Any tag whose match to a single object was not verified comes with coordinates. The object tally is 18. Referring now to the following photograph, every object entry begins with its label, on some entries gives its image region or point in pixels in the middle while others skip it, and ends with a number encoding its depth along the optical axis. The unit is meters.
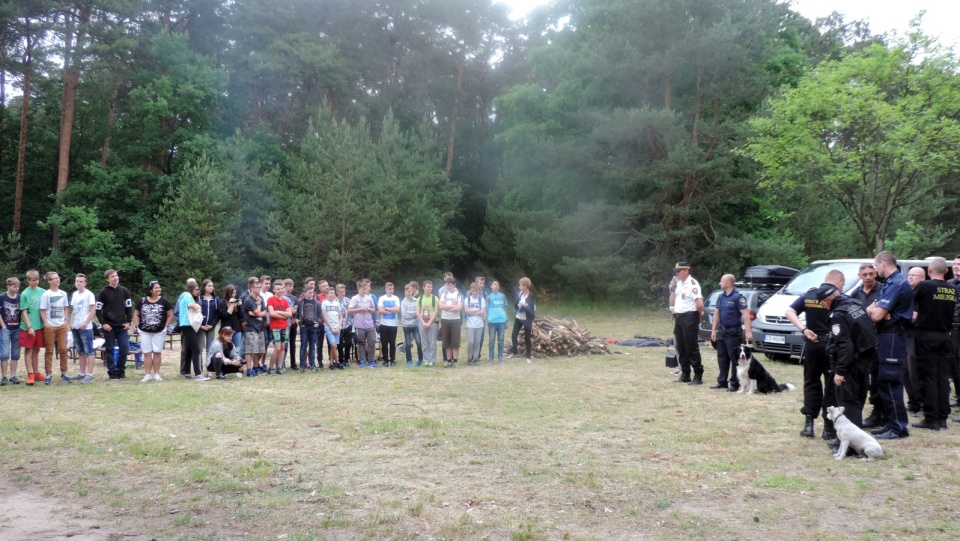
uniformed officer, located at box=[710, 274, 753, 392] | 9.74
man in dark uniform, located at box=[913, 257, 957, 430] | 7.12
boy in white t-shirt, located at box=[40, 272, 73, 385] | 10.62
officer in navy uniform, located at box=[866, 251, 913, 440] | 6.92
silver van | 12.64
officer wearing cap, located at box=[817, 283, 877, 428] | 6.26
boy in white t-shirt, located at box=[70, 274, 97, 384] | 10.93
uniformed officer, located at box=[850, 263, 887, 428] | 6.97
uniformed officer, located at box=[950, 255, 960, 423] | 7.86
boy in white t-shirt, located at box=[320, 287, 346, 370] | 12.85
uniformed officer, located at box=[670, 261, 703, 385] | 10.62
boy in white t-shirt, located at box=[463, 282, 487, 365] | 13.35
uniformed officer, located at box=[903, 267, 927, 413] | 7.44
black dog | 9.70
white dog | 6.06
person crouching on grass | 11.53
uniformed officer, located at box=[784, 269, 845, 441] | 6.63
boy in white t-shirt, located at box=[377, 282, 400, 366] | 13.19
